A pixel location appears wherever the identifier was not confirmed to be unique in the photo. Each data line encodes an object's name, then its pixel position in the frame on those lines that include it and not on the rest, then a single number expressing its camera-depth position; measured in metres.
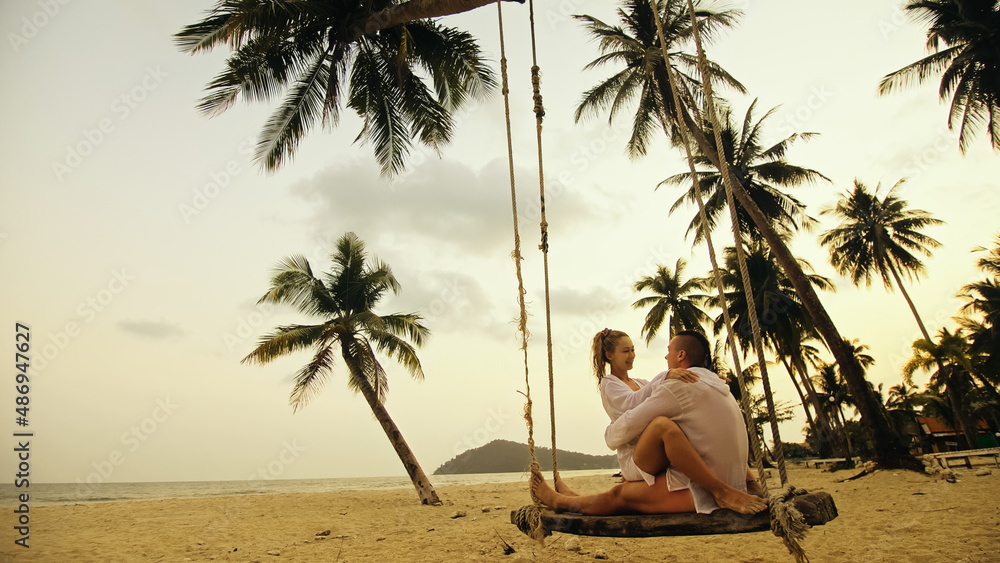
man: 2.35
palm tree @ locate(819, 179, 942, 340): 19.08
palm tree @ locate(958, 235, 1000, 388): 21.17
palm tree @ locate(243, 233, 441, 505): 12.23
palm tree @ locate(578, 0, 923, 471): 10.14
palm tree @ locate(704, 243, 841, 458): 18.27
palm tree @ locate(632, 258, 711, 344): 22.39
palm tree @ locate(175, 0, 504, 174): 6.82
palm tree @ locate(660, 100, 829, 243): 15.02
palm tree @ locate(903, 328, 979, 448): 19.22
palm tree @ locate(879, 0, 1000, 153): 11.45
